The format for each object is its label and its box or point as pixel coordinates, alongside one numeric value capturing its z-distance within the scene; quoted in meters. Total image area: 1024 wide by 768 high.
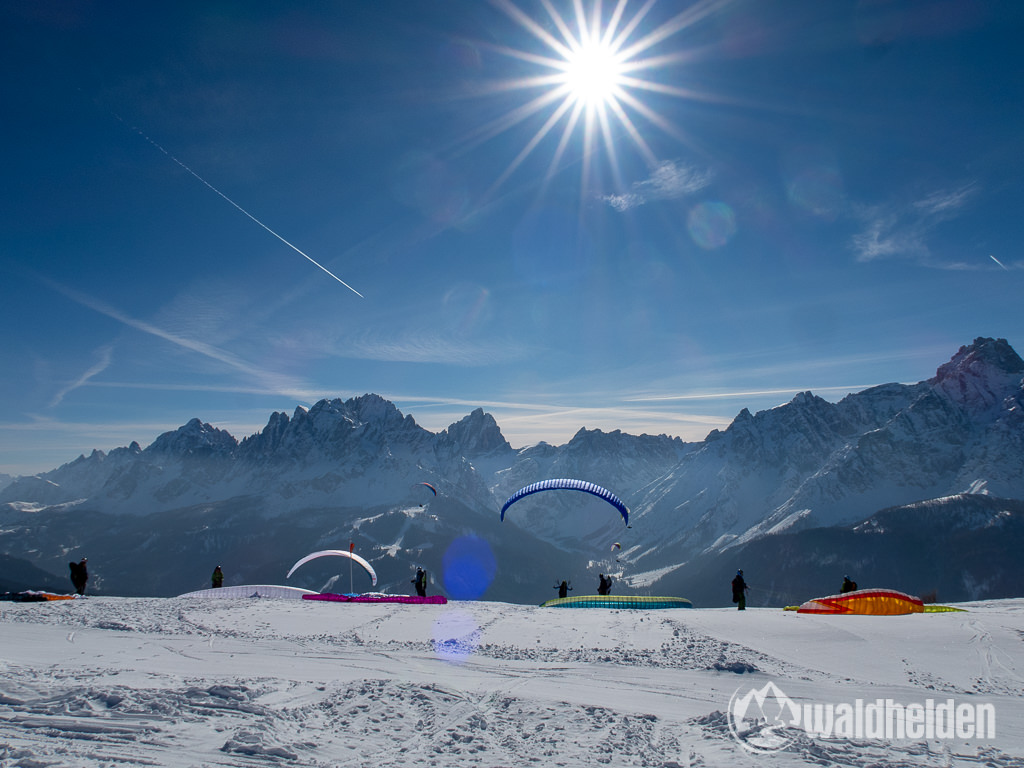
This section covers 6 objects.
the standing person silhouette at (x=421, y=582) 37.78
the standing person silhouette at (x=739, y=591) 30.20
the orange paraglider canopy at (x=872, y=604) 26.61
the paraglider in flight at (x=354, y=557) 42.99
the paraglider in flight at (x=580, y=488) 42.72
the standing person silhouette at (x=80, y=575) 35.75
